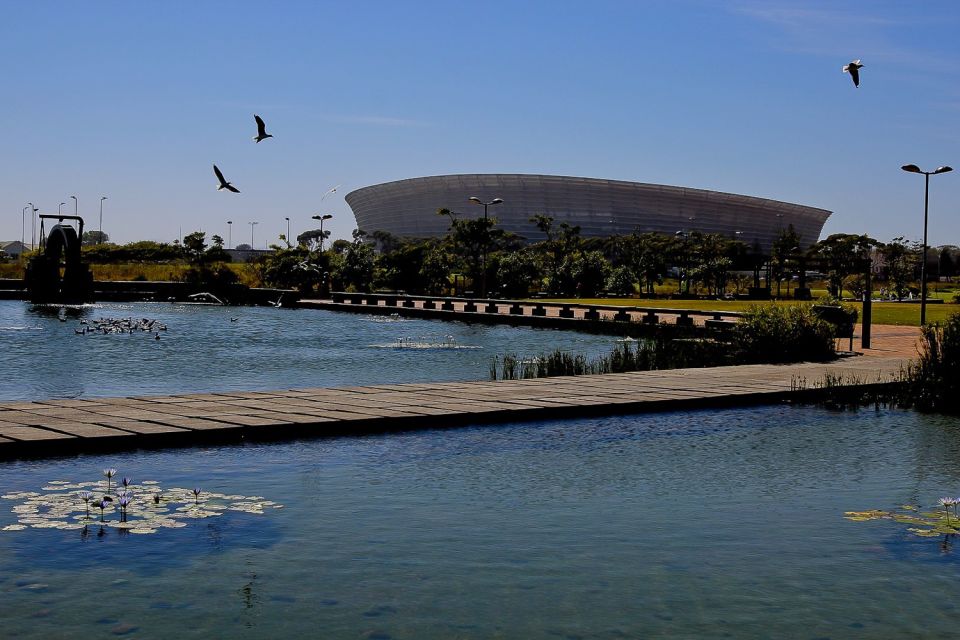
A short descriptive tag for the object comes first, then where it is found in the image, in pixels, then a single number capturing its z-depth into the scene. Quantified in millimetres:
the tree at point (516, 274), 71000
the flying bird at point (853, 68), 21406
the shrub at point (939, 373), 14930
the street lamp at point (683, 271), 79862
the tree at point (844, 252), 85000
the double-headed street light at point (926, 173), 41094
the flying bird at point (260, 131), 21812
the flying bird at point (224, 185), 23234
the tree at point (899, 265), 70312
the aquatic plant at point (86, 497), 7865
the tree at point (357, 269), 71056
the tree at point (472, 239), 71562
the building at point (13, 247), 175500
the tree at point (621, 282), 74438
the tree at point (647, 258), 78688
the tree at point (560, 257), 73438
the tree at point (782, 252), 83925
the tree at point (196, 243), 86188
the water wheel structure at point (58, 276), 53188
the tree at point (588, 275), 72875
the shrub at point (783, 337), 19969
